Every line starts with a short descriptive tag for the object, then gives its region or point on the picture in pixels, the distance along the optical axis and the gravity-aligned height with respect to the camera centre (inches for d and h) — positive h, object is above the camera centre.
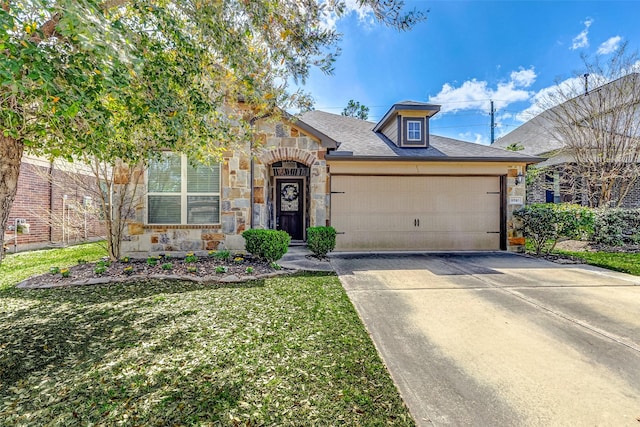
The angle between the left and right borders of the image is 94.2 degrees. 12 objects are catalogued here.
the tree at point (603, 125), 427.8 +133.8
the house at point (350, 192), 292.7 +23.5
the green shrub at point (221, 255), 266.2 -38.8
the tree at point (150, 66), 90.7 +59.7
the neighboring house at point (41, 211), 343.0 +0.2
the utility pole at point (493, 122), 1018.1 +313.3
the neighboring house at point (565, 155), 434.3 +101.5
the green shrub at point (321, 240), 303.9 -28.3
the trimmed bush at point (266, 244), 257.4 -27.7
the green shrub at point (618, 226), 366.9 -15.3
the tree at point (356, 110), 946.7 +328.5
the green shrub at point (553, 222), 313.0 -10.0
